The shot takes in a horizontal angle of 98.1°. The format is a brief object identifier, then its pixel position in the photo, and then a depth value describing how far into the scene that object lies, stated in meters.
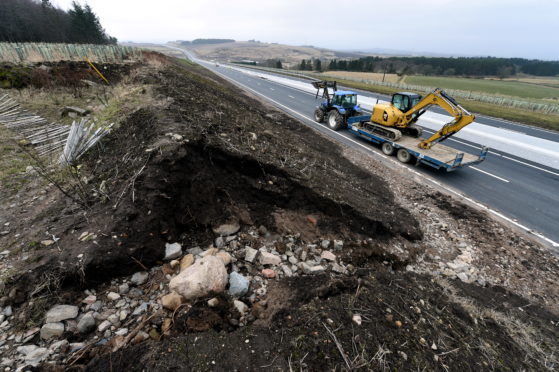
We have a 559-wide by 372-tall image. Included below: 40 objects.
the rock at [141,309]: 3.19
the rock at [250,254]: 4.26
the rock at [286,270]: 4.18
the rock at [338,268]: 4.51
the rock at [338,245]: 5.05
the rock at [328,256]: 4.74
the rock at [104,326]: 2.97
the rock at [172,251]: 3.99
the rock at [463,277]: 5.17
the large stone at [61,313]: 2.91
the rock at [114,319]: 3.06
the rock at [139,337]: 2.80
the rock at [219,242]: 4.47
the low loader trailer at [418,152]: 9.47
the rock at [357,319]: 3.07
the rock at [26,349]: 2.57
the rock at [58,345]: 2.66
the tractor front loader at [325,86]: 15.44
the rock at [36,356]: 2.50
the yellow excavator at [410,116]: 9.59
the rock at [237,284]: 3.58
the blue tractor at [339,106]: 14.98
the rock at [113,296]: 3.32
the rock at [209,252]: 4.15
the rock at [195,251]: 4.23
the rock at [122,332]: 2.92
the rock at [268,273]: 4.04
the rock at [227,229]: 4.67
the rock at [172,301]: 3.16
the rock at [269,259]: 4.26
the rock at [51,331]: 2.76
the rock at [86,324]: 2.90
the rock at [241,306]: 3.30
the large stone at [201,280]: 3.26
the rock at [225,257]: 4.07
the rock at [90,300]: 3.20
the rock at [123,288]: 3.42
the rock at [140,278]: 3.59
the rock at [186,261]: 3.88
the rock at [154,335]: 2.85
